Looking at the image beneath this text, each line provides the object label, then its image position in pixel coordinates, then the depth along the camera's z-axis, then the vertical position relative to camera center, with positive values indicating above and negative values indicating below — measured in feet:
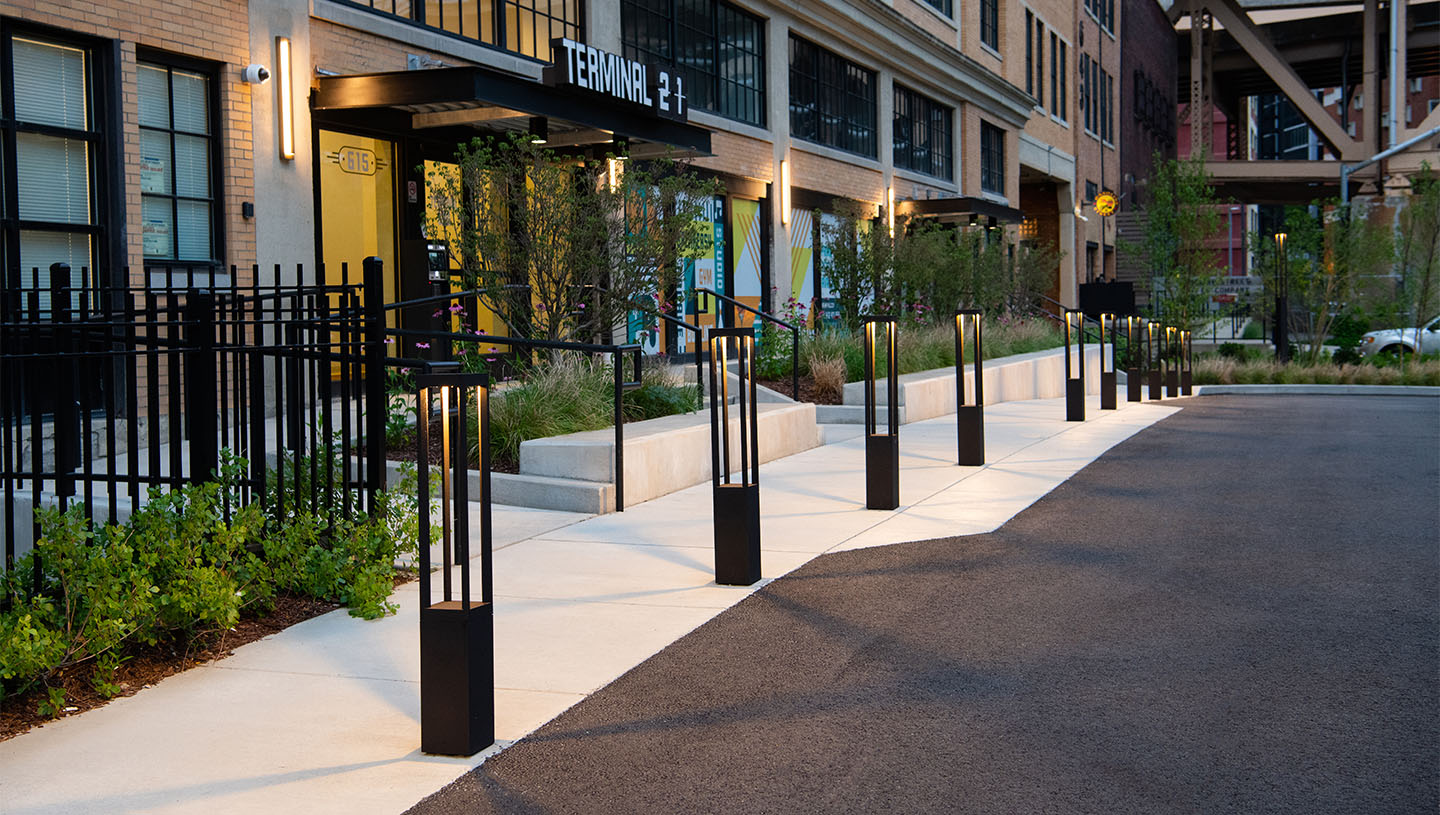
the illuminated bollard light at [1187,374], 78.79 -2.38
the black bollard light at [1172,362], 76.59 -1.71
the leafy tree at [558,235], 42.83 +3.48
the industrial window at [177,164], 39.91 +5.56
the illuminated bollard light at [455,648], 15.02 -3.42
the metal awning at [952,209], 98.73 +9.52
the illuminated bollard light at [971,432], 41.09 -2.90
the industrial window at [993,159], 123.03 +16.44
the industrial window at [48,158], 35.73 +5.26
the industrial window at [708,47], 67.82 +15.70
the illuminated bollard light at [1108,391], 63.82 -2.66
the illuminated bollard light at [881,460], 32.27 -2.92
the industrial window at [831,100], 85.25 +15.92
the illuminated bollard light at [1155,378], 72.49 -2.37
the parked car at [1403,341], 97.19 -0.74
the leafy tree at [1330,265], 95.81 +4.84
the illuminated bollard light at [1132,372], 71.10 -2.00
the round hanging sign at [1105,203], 150.61 +14.72
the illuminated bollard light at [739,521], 23.84 -3.21
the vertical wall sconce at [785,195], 81.00 +8.66
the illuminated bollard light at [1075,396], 56.80 -2.56
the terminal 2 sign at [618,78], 49.67 +10.37
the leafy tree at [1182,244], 93.81 +6.55
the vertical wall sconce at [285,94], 43.47 +8.16
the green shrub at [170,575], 17.16 -3.32
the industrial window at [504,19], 51.65 +13.25
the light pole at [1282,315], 90.07 +1.17
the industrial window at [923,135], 102.58 +16.09
